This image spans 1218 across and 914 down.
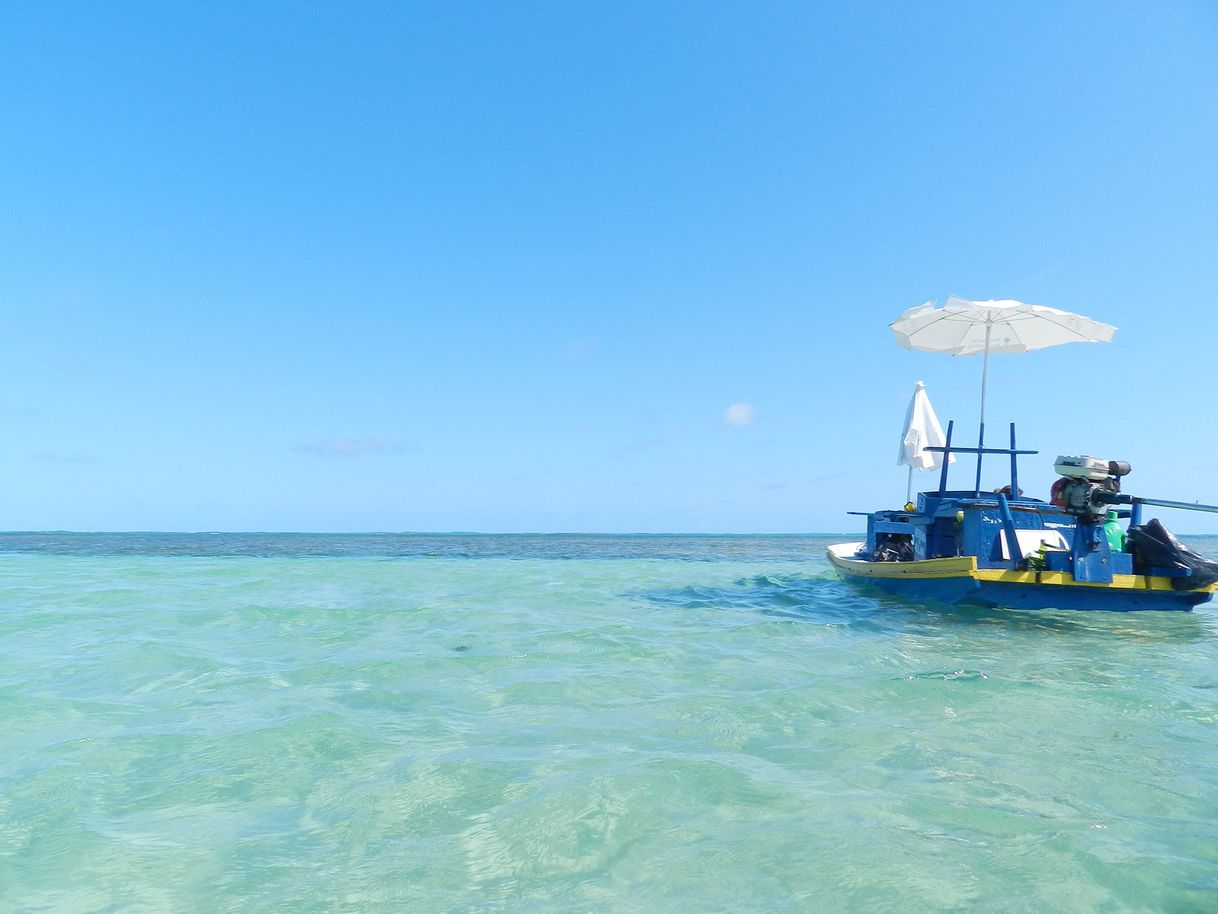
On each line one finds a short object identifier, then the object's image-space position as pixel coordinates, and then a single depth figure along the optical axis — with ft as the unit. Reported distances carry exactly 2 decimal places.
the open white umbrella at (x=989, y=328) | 39.24
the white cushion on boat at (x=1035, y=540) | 35.04
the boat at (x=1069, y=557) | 32.81
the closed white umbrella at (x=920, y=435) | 55.47
